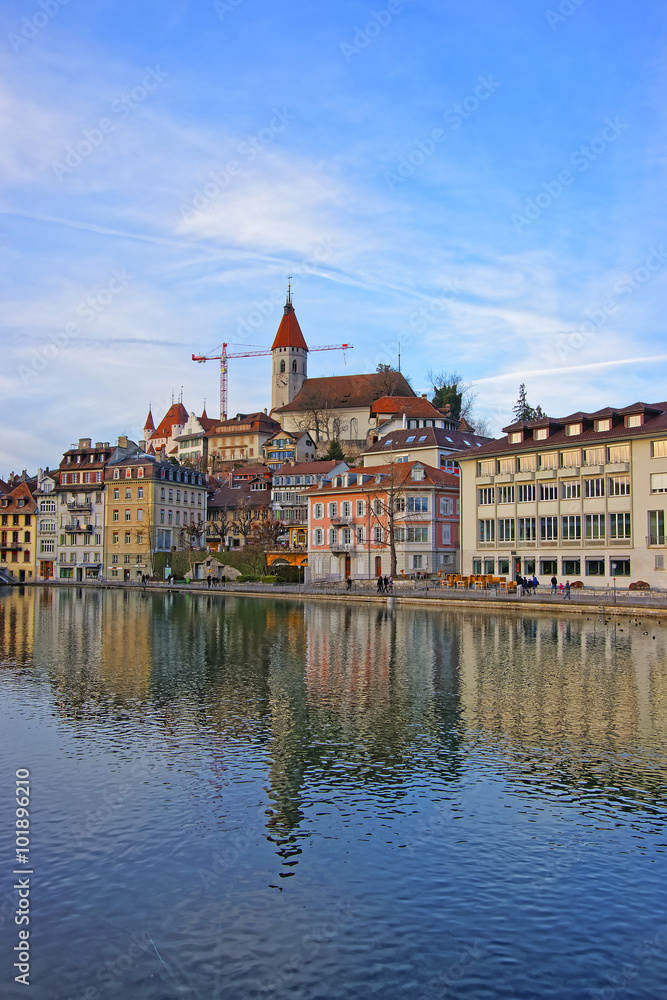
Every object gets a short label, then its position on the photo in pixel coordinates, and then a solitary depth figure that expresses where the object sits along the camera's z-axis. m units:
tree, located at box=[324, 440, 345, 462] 118.94
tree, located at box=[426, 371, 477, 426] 124.06
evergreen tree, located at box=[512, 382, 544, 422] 119.44
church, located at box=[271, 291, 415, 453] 140.50
